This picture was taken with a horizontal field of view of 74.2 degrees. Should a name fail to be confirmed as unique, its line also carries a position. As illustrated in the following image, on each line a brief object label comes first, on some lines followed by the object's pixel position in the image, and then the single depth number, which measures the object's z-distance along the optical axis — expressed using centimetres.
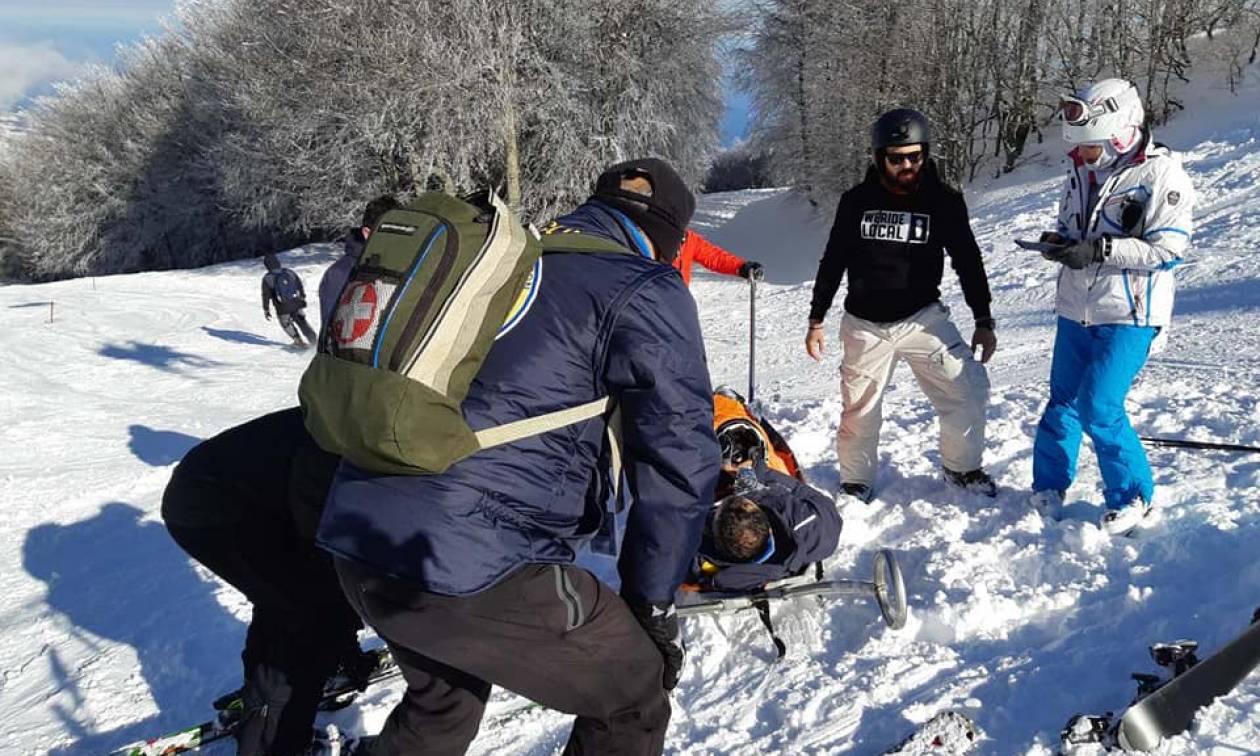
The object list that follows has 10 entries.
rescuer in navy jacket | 177
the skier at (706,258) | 573
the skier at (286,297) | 1187
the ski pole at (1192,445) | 403
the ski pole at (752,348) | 496
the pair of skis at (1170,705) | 235
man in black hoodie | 397
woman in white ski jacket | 335
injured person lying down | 336
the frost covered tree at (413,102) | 1936
